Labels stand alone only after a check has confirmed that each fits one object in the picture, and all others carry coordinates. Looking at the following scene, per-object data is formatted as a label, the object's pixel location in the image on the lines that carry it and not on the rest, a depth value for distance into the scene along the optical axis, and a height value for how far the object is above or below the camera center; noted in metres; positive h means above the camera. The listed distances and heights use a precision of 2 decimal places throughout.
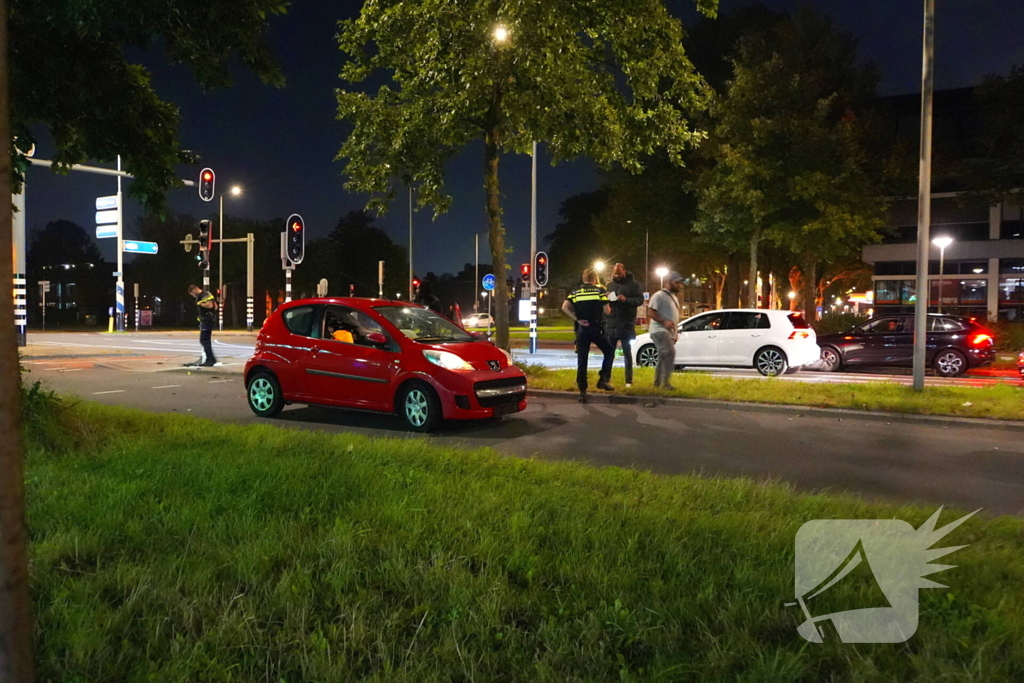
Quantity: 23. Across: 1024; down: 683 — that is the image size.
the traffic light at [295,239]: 20.38 +2.46
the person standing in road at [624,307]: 12.29 +0.41
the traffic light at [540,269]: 24.17 +2.00
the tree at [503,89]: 12.62 +4.41
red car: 8.88 -0.42
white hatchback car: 16.28 -0.22
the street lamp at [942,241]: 26.52 +3.24
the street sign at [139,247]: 37.91 +4.18
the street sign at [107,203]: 36.56 +6.10
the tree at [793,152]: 26.27 +6.33
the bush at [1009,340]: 23.34 -0.19
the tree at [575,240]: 62.78 +8.02
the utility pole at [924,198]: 11.84 +2.14
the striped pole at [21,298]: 20.53 +0.87
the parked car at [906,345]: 16.80 -0.27
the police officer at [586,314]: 11.67 +0.27
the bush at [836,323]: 27.14 +0.36
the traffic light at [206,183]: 23.73 +4.63
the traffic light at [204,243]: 23.64 +2.74
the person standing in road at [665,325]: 11.95 +0.11
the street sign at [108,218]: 36.19 +5.29
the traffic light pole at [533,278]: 23.80 +1.69
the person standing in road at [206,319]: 17.20 +0.26
